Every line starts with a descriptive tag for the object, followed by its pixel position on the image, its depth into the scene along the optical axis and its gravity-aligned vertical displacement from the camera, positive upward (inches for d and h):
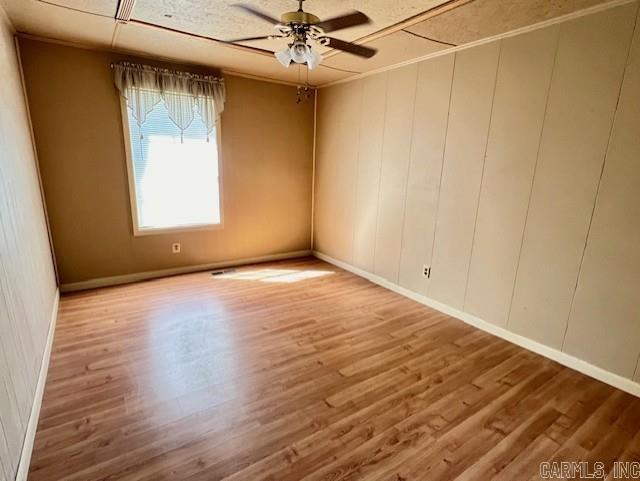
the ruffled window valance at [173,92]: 132.1 +30.1
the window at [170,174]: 141.5 -4.1
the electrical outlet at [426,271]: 131.5 -38.6
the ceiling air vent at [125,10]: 85.7 +41.3
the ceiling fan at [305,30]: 72.9 +31.9
